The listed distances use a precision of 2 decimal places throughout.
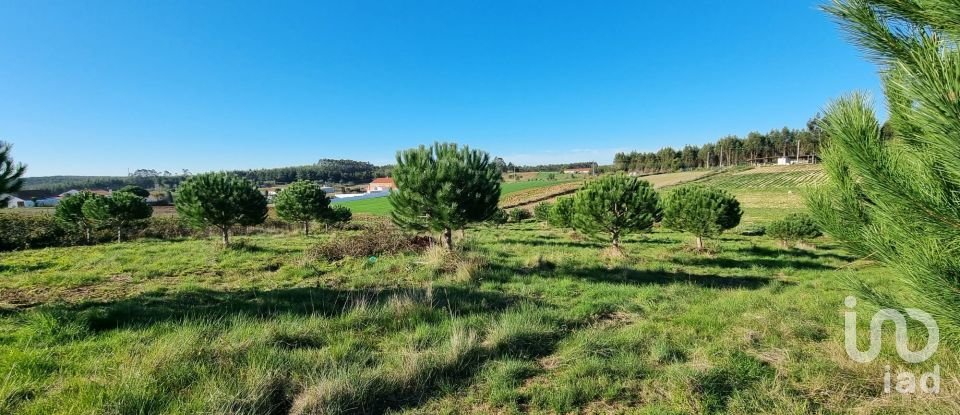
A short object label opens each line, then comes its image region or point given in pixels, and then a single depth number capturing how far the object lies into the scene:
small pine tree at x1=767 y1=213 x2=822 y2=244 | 19.73
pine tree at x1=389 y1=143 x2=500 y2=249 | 10.99
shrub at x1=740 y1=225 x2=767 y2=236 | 29.59
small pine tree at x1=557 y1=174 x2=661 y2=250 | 15.91
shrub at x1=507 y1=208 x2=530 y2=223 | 44.72
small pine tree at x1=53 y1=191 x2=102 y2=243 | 22.95
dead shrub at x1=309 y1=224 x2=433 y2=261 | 13.50
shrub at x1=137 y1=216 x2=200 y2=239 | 27.64
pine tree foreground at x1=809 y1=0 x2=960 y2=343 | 1.51
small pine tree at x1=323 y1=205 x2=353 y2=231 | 32.28
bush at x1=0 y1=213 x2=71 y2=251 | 21.59
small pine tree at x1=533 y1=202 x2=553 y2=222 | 35.83
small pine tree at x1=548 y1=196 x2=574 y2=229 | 24.23
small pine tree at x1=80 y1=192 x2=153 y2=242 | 22.09
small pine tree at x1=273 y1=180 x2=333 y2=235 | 28.62
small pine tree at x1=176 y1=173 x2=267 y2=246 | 16.38
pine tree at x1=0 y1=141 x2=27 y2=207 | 6.27
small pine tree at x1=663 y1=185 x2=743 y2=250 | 18.30
